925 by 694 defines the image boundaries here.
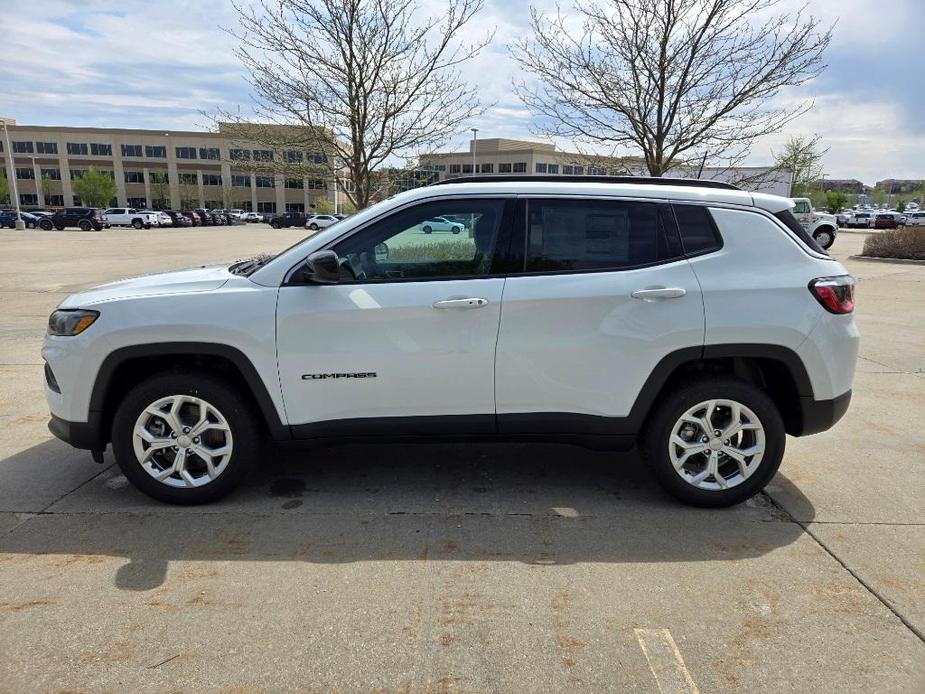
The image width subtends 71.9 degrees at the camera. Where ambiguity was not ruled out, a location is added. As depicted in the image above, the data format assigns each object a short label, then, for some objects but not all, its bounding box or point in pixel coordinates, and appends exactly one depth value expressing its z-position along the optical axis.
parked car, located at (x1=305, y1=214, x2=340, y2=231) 53.57
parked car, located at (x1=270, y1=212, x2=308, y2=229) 60.47
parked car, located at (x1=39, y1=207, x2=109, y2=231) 48.84
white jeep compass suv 3.47
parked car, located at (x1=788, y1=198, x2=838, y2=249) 27.41
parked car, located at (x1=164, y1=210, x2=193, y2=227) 62.09
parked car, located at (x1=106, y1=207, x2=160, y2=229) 57.03
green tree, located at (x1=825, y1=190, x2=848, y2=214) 71.50
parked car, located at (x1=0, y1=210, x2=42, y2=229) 53.03
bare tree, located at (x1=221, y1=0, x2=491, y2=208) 9.13
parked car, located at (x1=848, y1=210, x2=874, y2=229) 58.97
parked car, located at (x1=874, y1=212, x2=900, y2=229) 54.72
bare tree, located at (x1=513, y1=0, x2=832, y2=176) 9.30
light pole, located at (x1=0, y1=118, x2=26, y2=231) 49.31
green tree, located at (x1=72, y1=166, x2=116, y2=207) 87.38
